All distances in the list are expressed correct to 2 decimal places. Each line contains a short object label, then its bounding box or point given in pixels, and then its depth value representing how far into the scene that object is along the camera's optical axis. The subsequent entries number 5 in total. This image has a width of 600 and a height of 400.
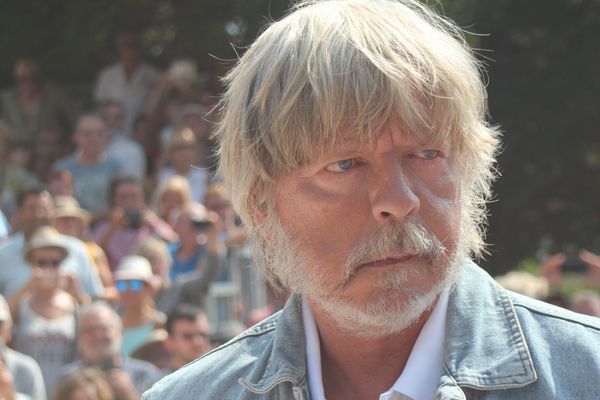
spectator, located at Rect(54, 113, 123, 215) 18.28
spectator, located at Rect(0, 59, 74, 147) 21.12
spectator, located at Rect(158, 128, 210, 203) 17.97
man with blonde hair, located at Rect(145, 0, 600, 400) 4.54
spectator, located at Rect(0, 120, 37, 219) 19.36
